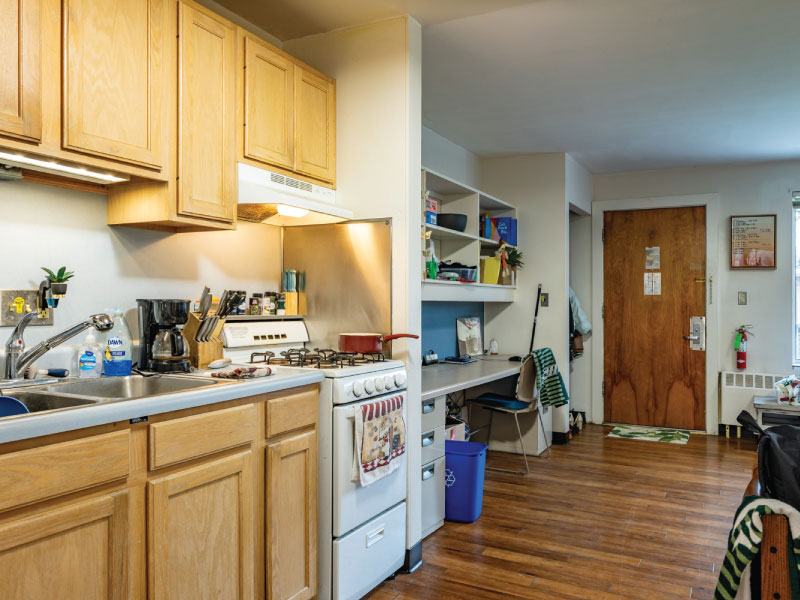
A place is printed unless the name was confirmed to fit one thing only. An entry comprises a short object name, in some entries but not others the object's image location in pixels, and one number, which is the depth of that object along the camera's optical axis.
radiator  5.66
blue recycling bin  3.46
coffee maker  2.37
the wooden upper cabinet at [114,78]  1.89
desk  3.40
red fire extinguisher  5.75
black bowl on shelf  4.42
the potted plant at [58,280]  2.12
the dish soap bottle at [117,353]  2.22
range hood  2.56
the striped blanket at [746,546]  1.32
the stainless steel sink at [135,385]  2.12
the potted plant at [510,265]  5.38
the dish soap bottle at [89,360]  2.17
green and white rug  5.63
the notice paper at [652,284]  6.12
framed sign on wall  5.68
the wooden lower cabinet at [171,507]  1.45
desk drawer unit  3.25
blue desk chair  4.53
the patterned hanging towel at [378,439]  2.46
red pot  2.85
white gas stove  2.40
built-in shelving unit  4.20
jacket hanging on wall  5.97
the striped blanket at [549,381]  4.56
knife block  2.51
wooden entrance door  5.99
